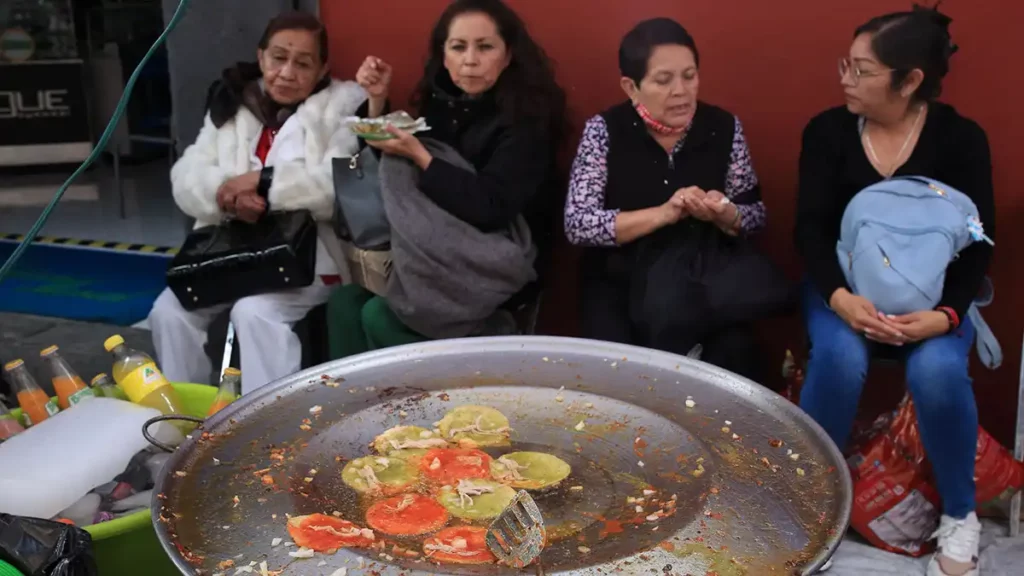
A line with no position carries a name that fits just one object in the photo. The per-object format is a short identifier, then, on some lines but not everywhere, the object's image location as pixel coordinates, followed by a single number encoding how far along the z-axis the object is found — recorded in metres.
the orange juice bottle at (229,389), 2.23
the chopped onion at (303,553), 1.27
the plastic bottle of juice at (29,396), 2.34
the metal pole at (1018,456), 2.73
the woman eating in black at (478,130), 2.80
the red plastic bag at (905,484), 2.67
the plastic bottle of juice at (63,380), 2.36
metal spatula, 1.24
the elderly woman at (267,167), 3.00
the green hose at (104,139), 1.84
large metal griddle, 1.28
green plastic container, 1.70
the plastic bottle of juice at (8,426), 2.18
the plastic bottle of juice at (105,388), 2.30
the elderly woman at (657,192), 2.71
